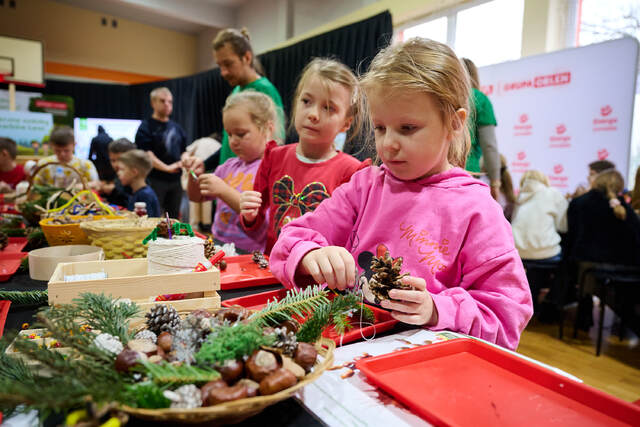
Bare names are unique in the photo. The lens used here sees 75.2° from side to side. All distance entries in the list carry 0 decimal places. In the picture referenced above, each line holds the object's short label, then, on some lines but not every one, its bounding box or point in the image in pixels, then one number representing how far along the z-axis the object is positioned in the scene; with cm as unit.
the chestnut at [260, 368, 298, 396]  46
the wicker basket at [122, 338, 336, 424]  41
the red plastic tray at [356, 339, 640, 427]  52
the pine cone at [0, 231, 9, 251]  155
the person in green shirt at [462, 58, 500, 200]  230
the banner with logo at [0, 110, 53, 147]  584
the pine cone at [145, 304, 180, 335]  61
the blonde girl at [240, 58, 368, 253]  152
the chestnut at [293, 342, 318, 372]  53
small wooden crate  79
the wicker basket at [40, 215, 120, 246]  137
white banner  315
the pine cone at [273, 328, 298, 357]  55
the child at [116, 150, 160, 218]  306
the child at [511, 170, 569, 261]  340
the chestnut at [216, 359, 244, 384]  48
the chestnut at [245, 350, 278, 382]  48
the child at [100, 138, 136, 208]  362
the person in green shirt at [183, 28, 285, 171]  239
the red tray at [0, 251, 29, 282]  117
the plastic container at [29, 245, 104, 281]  110
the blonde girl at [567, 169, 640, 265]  300
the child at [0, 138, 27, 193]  391
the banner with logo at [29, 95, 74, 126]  687
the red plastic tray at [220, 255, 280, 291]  112
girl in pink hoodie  84
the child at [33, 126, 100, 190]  358
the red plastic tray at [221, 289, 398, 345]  76
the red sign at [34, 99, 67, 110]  691
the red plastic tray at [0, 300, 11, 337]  80
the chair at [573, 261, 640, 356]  277
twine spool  90
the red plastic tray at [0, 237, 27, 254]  151
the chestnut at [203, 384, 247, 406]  44
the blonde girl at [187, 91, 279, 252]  205
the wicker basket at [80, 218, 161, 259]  123
